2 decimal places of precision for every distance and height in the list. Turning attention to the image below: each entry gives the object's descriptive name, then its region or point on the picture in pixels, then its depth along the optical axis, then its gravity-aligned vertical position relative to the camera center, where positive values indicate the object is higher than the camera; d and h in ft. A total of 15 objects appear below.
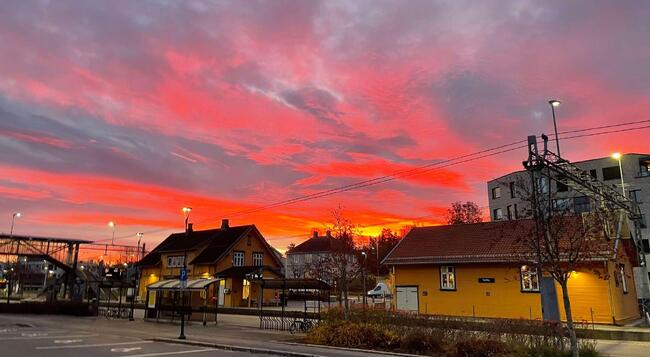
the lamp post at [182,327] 68.69 -5.98
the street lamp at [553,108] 80.59 +29.64
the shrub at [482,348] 46.68 -6.34
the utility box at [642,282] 93.34 +0.07
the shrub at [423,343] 52.22 -6.43
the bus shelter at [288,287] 87.10 -0.52
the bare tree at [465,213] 286.87 +41.97
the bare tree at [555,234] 46.01 +5.14
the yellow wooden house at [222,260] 167.32 +9.53
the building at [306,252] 321.81 +21.95
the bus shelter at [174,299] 102.45 -3.37
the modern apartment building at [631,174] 212.23 +49.38
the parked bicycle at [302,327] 76.33 -6.79
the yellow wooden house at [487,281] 92.32 +0.35
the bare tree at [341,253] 97.30 +7.22
